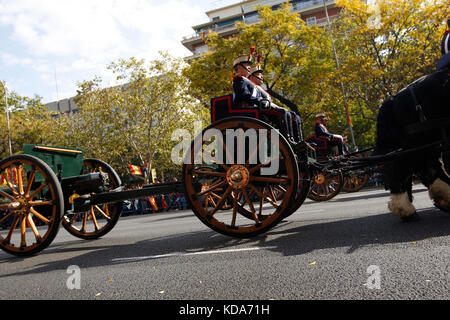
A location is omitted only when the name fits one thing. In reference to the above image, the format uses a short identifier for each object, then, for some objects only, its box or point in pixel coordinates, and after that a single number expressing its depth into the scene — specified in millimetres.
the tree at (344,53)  17156
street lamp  27242
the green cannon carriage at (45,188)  4246
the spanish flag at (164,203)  18553
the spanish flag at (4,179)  4591
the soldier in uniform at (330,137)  8930
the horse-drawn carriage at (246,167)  3779
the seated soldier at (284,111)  4373
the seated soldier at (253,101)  4191
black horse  3762
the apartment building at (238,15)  48531
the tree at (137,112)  22594
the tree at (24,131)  28547
